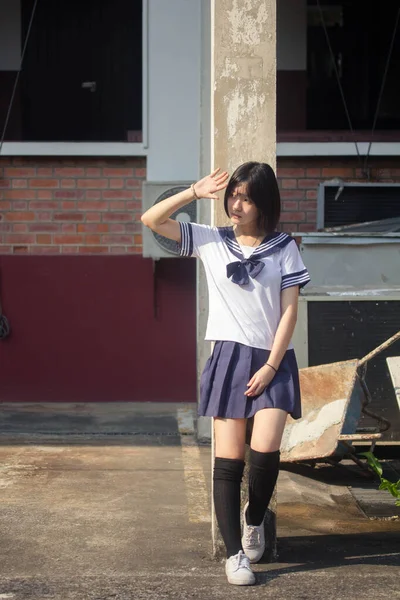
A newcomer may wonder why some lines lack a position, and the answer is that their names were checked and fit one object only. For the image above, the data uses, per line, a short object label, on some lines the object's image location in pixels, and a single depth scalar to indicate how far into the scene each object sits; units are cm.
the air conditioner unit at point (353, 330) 667
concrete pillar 480
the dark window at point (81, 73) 1023
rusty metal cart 589
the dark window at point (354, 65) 1059
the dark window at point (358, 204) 915
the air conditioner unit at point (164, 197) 865
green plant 556
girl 451
